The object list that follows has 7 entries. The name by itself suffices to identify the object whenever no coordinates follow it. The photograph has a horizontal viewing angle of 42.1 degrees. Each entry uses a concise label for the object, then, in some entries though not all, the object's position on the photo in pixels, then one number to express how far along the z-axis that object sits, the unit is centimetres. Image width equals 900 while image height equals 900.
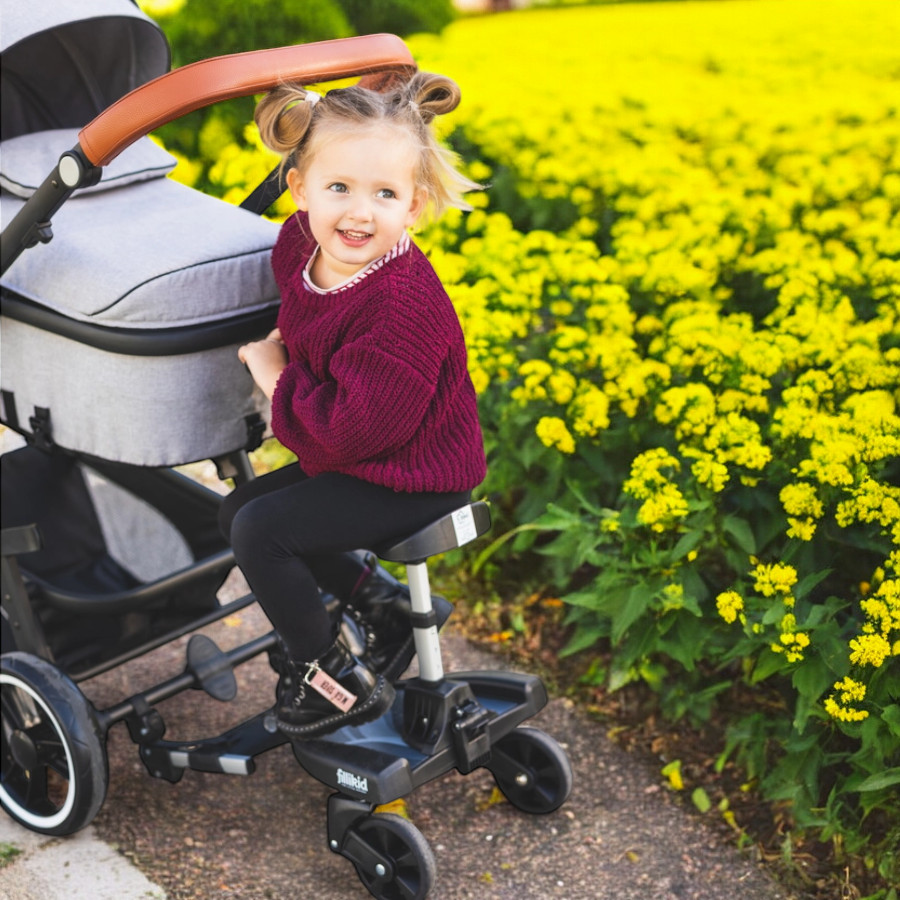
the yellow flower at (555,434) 295
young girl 213
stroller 227
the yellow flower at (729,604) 246
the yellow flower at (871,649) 225
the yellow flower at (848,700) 227
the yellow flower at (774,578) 243
